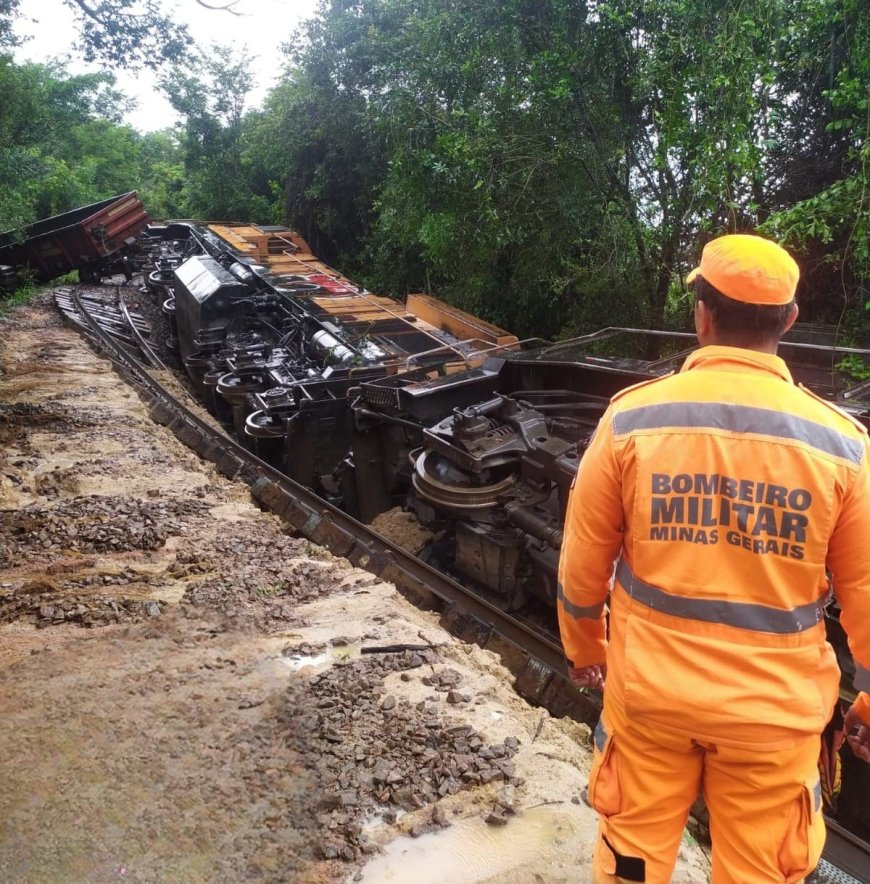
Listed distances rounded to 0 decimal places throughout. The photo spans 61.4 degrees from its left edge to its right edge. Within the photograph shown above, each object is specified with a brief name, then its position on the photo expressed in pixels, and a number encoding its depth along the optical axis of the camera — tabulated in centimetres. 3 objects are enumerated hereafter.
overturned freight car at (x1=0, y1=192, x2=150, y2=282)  1612
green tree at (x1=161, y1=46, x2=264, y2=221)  2391
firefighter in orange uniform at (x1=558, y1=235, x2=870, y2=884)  156
